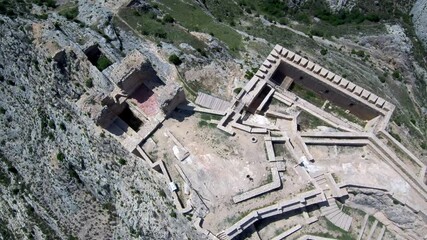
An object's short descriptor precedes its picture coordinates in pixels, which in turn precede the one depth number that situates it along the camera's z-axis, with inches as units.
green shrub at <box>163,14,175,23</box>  2443.4
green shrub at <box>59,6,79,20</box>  2365.9
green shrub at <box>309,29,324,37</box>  2832.2
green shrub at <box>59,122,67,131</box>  2106.3
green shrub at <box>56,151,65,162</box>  2190.0
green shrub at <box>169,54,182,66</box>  2146.9
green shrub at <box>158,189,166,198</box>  1815.5
